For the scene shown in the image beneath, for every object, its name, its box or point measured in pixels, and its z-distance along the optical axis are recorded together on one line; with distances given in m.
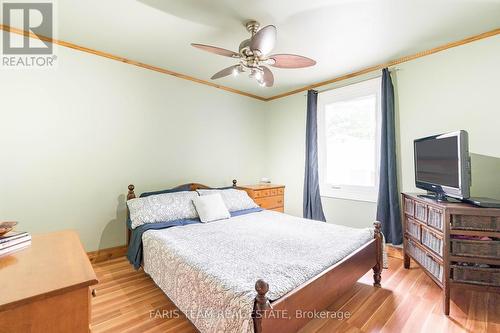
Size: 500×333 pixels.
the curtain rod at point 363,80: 3.10
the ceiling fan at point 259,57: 1.89
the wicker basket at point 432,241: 2.04
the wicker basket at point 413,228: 2.45
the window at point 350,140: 3.32
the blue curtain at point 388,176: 3.01
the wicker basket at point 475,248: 1.89
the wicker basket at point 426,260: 2.07
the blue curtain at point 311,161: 3.86
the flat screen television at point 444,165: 1.96
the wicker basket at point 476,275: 1.88
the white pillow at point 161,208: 2.59
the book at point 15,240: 1.23
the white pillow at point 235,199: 3.24
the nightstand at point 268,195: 3.80
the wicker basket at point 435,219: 2.04
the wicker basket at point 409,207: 2.55
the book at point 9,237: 1.25
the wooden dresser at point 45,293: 0.86
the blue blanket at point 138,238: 2.42
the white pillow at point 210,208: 2.82
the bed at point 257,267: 1.29
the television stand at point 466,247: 1.88
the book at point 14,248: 1.22
